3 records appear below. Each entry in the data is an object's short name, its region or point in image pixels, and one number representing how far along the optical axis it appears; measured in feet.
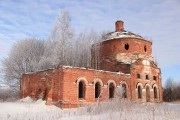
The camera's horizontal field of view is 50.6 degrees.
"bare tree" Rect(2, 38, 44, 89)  86.04
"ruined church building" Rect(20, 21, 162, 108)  53.82
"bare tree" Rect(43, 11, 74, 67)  68.98
